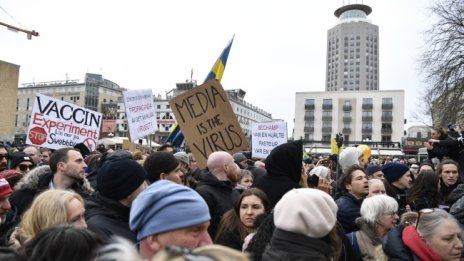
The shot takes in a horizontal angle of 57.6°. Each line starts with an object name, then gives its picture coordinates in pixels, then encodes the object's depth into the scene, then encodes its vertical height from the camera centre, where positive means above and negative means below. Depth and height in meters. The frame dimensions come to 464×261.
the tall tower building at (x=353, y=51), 136.12 +32.82
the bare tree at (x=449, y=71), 23.11 +4.64
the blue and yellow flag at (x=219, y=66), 9.53 +1.78
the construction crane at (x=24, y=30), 34.81 +9.10
